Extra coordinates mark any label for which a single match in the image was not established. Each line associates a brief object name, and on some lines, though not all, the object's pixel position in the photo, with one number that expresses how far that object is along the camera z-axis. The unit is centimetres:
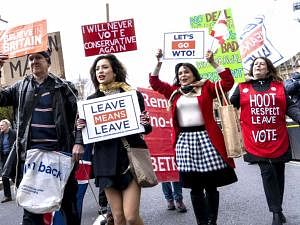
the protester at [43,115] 433
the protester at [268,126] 538
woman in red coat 495
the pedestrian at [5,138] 1086
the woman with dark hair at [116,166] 415
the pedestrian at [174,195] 661
